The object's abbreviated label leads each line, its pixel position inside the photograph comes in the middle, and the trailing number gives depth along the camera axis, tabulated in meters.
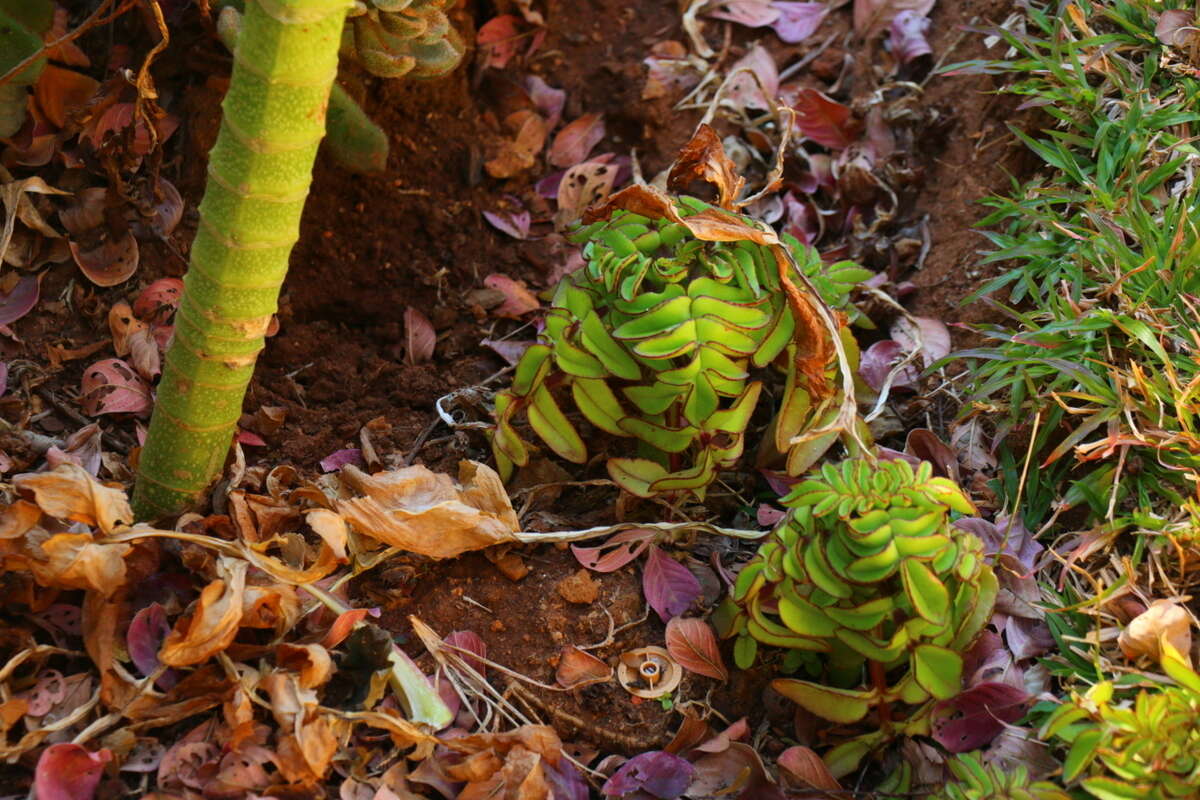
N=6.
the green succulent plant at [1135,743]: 2.04
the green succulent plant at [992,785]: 2.05
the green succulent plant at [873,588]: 2.07
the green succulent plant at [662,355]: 2.13
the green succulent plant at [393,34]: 2.20
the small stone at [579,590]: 2.16
